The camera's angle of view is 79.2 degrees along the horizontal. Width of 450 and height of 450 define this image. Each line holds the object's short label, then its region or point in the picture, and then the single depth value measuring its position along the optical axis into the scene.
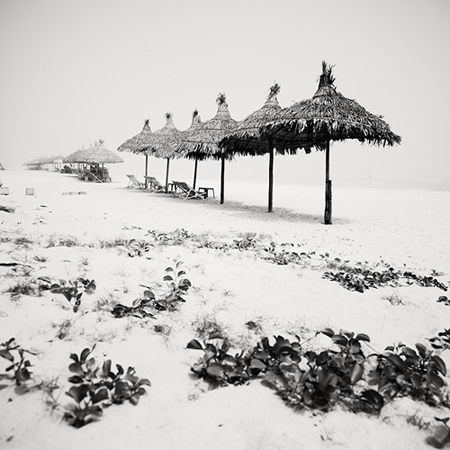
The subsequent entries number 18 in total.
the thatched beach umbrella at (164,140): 16.07
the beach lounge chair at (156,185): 16.83
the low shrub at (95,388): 1.14
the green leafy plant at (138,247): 3.63
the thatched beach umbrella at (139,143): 17.56
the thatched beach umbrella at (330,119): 7.54
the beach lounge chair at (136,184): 18.39
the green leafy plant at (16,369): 1.26
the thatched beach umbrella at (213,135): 12.36
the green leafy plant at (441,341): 1.96
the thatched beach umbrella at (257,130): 9.36
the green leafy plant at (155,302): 2.06
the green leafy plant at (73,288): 2.03
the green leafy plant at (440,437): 1.15
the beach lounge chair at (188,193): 13.79
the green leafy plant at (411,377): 1.41
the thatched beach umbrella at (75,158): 24.56
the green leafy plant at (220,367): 1.45
